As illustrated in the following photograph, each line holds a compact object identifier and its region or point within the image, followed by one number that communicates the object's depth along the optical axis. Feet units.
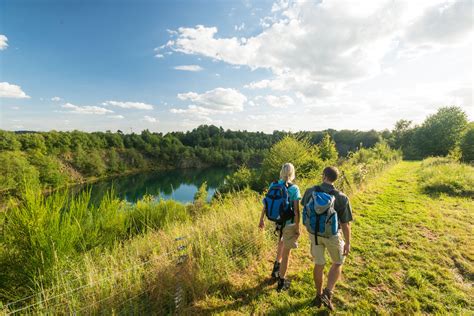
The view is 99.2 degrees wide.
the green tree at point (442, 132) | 86.84
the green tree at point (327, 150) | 50.48
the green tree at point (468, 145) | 72.98
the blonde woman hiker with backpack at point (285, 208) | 9.03
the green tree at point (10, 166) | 88.17
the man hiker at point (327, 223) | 7.70
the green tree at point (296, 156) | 37.70
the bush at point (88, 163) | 188.44
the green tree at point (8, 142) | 142.49
